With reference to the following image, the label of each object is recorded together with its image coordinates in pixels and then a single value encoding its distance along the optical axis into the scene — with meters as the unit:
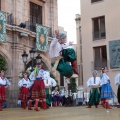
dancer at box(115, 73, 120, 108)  11.22
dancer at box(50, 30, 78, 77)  4.93
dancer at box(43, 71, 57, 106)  11.58
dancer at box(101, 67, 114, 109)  10.53
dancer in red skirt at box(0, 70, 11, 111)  11.37
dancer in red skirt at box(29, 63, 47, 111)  9.66
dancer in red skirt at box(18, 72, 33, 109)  12.79
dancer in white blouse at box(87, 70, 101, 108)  11.39
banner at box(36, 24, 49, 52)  18.94
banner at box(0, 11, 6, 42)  16.25
